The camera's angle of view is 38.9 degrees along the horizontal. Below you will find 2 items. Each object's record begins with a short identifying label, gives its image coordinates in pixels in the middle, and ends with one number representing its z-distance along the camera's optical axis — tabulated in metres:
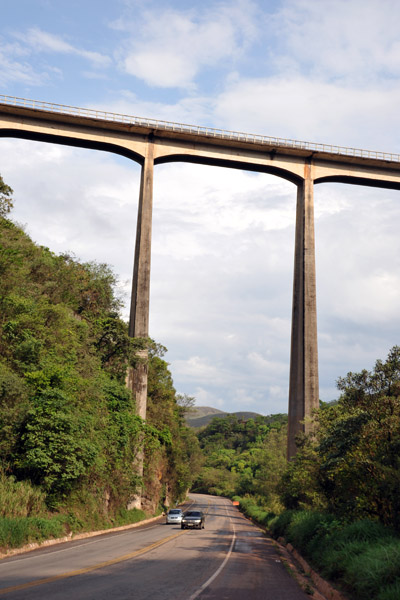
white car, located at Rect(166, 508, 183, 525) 42.97
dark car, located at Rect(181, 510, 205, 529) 37.38
